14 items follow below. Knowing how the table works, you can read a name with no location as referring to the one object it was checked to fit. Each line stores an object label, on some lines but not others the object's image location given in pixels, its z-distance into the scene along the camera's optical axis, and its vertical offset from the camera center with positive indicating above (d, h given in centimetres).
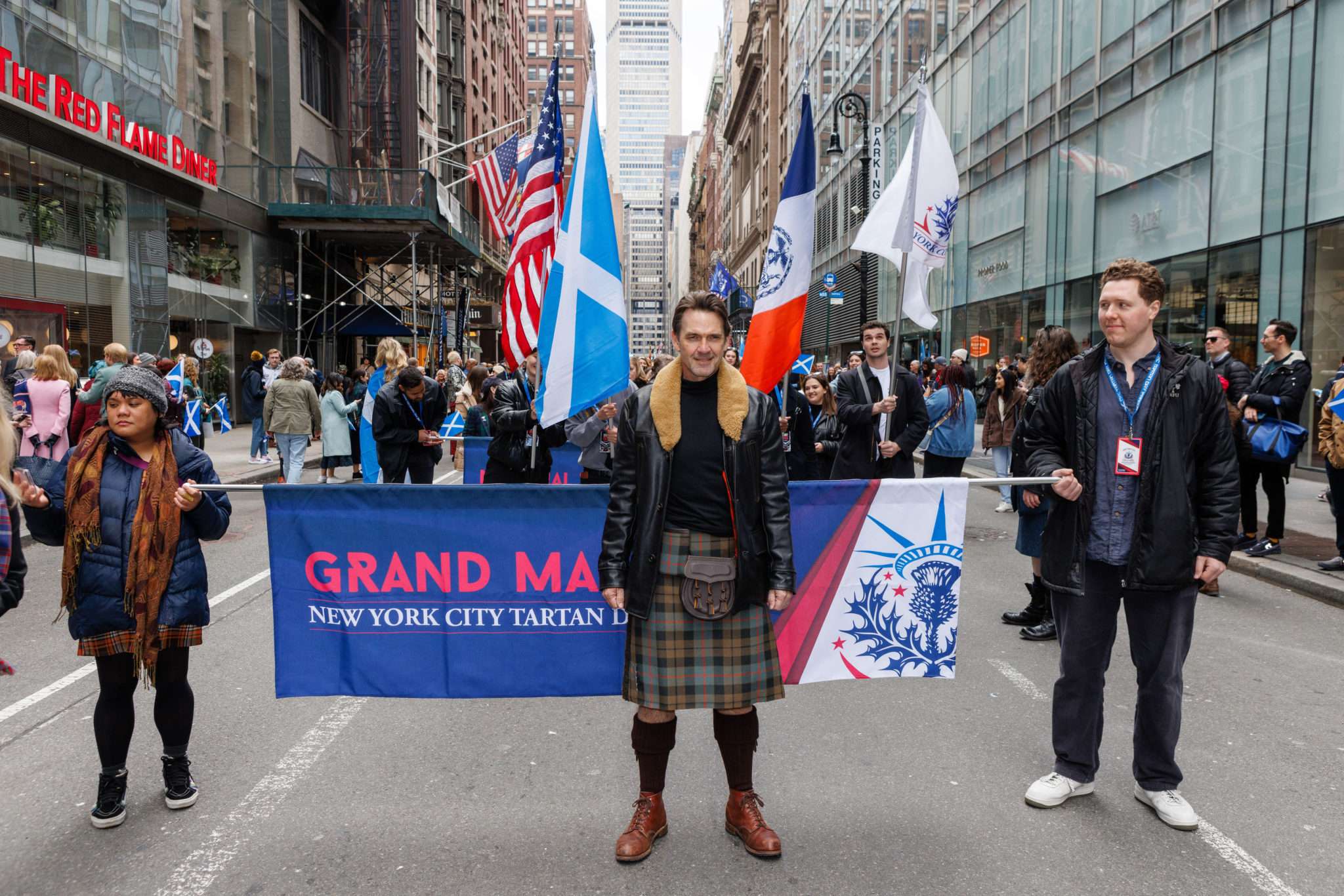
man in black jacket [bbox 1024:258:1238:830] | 357 -42
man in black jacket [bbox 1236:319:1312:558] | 804 +13
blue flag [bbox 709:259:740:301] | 1703 +217
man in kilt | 327 -43
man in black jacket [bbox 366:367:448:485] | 875 -23
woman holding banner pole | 351 -62
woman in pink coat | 964 -20
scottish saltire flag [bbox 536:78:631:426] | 478 +47
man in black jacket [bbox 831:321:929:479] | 718 -10
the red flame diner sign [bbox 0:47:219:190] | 1449 +469
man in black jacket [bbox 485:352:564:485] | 689 -29
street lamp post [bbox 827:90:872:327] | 1956 +525
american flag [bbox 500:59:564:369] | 653 +120
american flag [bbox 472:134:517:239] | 1118 +347
